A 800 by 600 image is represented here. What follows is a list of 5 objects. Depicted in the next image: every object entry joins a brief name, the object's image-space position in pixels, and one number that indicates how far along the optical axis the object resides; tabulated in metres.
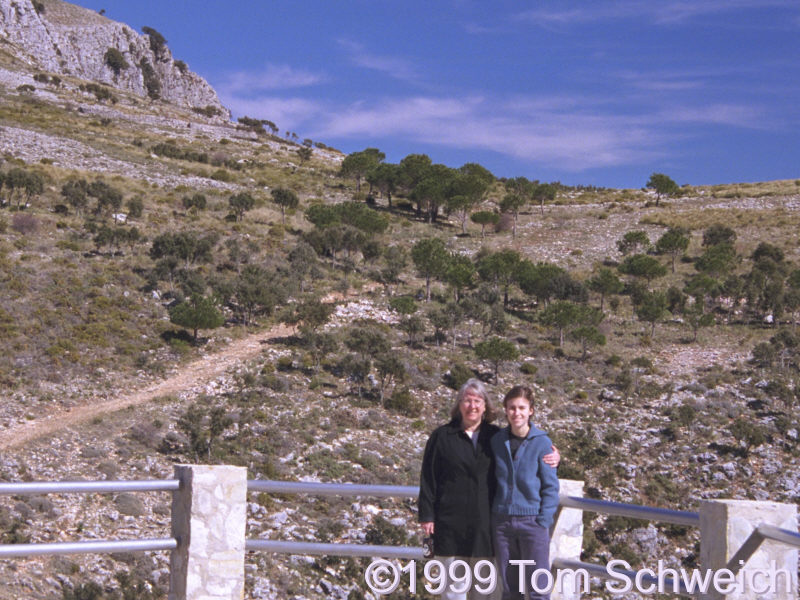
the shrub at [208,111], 100.99
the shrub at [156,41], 120.44
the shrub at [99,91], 80.85
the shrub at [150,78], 112.44
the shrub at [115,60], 106.56
